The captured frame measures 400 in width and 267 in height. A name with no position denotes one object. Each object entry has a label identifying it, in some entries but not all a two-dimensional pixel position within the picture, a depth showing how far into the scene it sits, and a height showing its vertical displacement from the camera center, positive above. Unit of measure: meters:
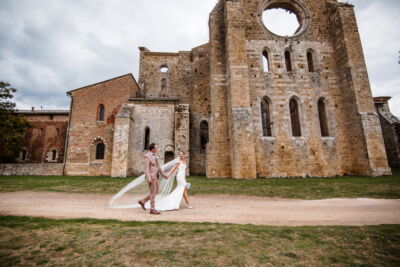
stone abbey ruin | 12.66 +4.18
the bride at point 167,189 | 5.09 -0.41
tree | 17.95 +4.52
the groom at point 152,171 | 4.64 +0.06
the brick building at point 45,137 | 22.02 +4.24
